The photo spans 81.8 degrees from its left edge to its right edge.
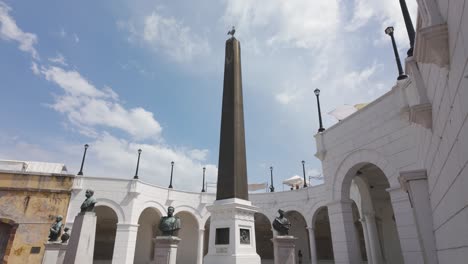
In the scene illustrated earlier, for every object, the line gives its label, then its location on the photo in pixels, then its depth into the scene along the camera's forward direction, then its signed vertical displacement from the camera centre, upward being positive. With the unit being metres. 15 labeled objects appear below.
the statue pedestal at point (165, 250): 10.50 -0.40
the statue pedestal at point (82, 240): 9.15 -0.04
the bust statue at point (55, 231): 15.17 +0.41
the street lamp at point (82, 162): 23.20 +6.24
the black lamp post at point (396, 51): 10.97 +7.90
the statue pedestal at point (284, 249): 11.98 -0.41
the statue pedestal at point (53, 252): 14.81 -0.68
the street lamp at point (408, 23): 6.69 +5.25
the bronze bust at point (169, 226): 11.03 +0.50
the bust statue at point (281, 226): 12.70 +0.58
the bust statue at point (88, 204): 10.35 +1.26
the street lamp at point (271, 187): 31.12 +5.59
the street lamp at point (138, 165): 23.56 +6.32
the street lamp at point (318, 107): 14.90 +7.01
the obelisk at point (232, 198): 10.91 +1.67
